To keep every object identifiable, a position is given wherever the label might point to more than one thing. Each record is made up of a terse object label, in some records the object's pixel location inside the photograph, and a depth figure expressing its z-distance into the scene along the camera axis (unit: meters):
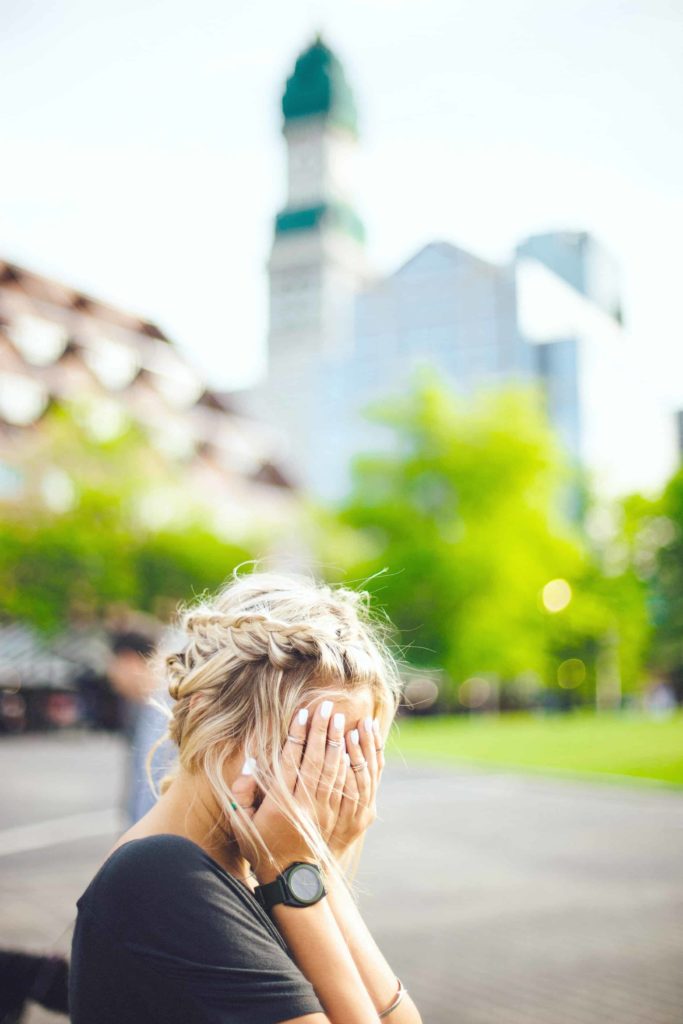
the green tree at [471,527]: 37.28
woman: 1.36
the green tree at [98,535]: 27.56
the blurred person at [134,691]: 4.00
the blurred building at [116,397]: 33.50
